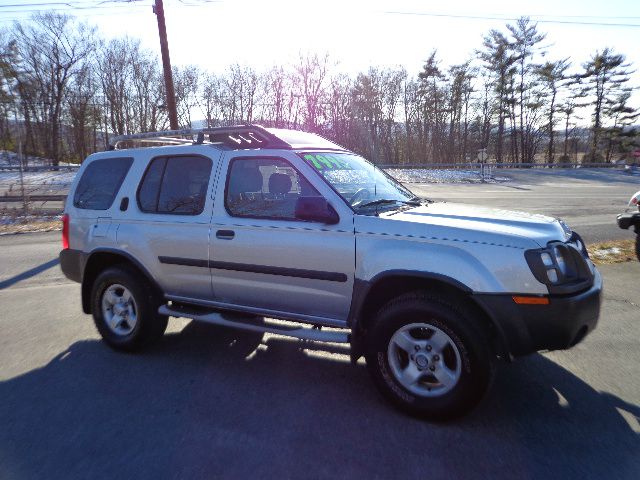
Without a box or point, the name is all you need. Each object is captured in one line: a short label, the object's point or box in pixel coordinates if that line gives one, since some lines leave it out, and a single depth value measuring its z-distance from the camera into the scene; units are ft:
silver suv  9.62
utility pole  48.88
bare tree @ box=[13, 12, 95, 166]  160.66
